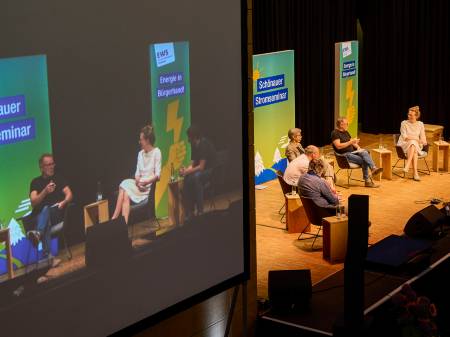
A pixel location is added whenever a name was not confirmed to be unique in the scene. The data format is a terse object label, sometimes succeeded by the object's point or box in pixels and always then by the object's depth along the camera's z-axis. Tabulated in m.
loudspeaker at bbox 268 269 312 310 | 6.75
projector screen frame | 5.69
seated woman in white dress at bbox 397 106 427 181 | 12.50
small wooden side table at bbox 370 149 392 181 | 12.52
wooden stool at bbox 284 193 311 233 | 9.77
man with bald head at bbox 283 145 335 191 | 10.02
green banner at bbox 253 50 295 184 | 11.91
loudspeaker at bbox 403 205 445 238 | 8.45
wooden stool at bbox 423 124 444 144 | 14.16
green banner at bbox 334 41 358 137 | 13.56
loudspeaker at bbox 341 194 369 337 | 5.66
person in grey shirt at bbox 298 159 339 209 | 9.03
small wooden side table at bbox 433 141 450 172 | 12.97
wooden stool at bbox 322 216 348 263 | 8.82
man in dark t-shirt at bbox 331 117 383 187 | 12.08
